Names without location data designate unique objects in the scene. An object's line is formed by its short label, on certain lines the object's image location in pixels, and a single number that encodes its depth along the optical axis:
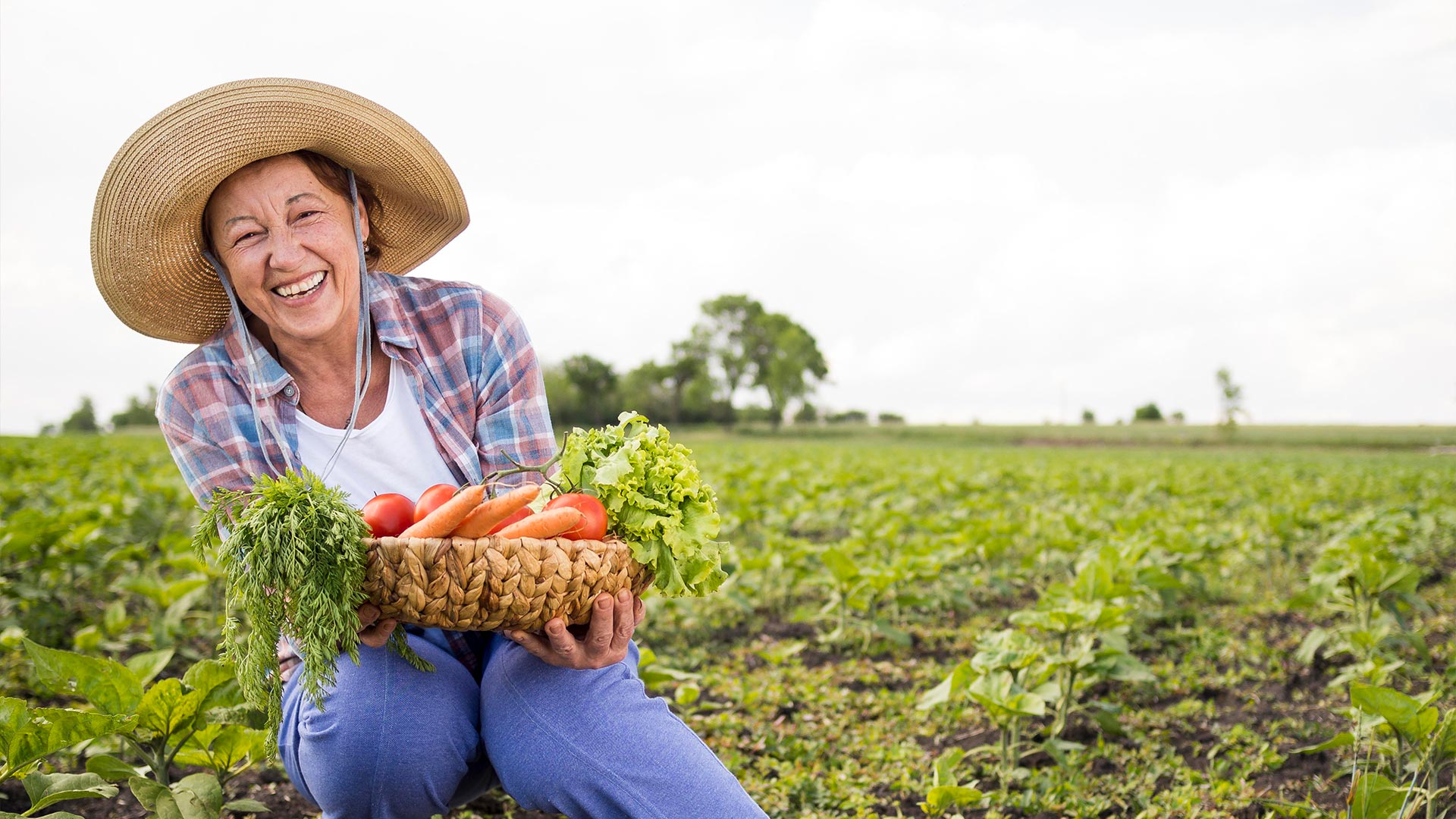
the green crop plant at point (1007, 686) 2.92
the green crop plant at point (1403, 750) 2.46
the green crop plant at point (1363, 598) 3.78
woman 1.95
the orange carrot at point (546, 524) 1.73
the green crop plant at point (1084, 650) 3.32
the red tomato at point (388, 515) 1.83
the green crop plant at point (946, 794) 2.60
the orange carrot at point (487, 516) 1.71
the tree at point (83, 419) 48.88
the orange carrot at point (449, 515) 1.67
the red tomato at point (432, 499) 1.83
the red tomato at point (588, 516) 1.84
